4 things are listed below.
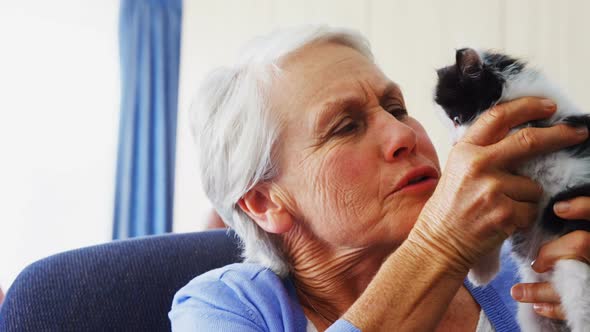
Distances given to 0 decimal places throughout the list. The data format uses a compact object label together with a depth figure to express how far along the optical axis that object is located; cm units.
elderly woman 77
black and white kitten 76
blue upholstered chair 108
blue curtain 292
